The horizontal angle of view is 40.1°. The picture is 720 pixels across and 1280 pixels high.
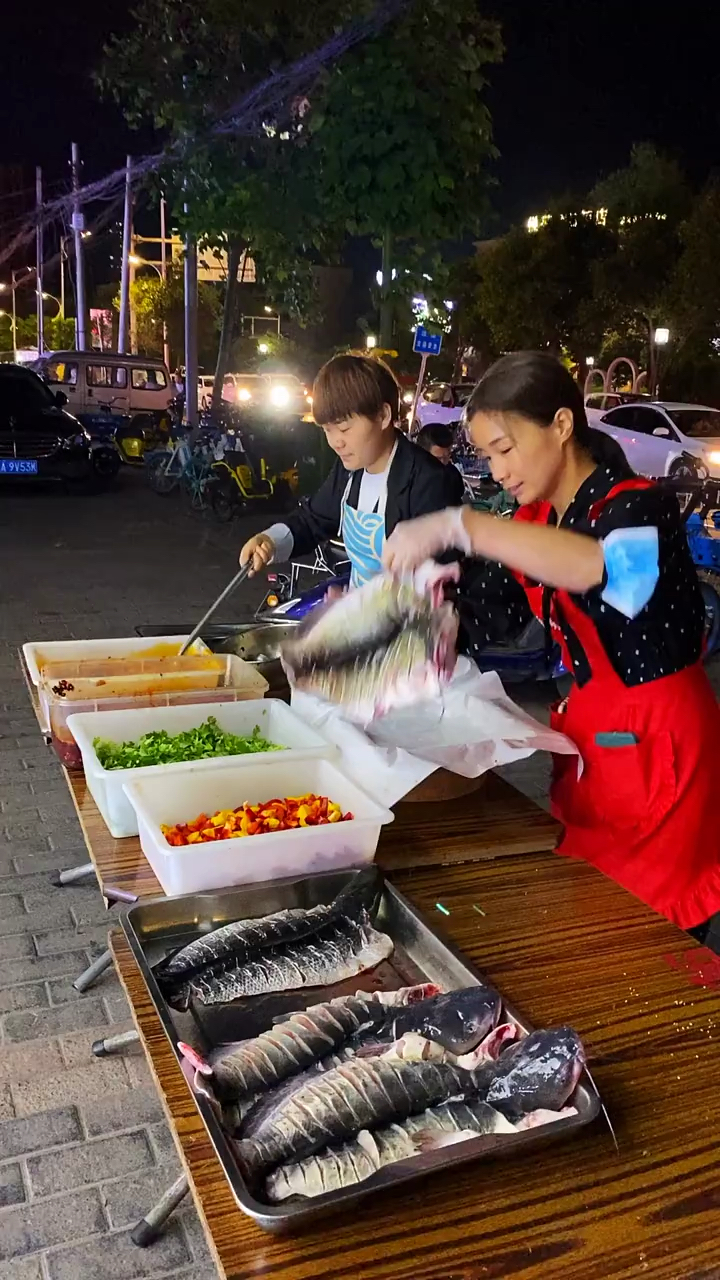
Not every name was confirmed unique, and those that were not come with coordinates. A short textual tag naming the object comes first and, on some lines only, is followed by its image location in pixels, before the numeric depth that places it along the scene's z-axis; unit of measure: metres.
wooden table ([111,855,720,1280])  1.07
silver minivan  18.91
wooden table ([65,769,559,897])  1.87
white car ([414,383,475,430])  20.11
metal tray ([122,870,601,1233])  1.11
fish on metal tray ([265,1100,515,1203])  1.11
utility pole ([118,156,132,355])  26.30
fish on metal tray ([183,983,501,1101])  1.30
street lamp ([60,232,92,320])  30.62
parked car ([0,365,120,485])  13.38
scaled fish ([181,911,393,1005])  1.50
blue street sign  10.56
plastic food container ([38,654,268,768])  2.37
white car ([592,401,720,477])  14.65
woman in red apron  1.82
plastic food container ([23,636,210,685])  2.77
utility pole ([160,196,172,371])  42.90
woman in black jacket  2.72
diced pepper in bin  1.80
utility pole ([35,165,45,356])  31.23
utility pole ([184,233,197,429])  15.73
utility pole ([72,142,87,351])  24.70
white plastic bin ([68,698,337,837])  1.95
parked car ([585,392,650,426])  19.69
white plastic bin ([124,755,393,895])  1.70
